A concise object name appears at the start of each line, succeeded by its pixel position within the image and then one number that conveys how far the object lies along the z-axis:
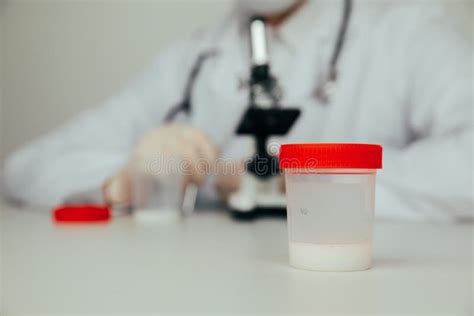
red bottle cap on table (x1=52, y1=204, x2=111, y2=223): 1.13
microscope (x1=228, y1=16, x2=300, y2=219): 1.09
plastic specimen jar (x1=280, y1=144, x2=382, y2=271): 0.58
